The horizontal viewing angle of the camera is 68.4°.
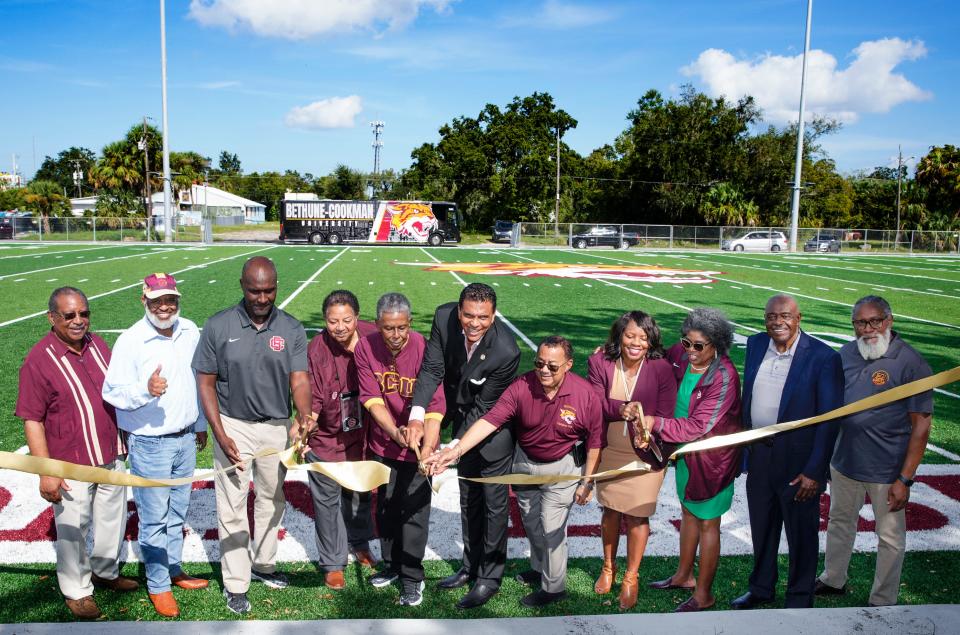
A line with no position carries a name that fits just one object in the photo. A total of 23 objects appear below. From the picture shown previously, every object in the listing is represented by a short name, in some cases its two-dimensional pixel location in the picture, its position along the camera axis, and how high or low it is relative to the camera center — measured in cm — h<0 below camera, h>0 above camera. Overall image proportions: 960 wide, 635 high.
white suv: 4412 +16
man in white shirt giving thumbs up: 384 -95
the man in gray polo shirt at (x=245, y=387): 394 -86
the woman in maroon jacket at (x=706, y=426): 392 -101
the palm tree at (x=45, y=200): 6438 +276
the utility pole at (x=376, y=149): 8594 +1099
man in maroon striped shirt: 373 -106
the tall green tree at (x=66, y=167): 11431 +1057
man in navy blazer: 382 -109
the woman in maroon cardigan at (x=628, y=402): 405 -92
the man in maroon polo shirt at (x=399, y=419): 407 -106
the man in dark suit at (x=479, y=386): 402 -85
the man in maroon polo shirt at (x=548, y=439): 382 -110
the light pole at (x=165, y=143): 3753 +477
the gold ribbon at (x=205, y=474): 344 -132
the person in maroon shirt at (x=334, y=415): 432 -111
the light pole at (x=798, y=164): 4028 +465
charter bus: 4556 +100
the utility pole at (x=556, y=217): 4535 +182
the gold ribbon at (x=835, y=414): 366 -87
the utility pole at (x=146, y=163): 4675 +466
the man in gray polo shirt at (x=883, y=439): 392 -108
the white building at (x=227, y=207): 7432 +347
